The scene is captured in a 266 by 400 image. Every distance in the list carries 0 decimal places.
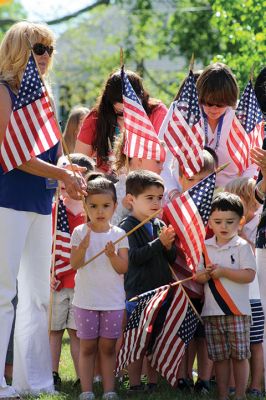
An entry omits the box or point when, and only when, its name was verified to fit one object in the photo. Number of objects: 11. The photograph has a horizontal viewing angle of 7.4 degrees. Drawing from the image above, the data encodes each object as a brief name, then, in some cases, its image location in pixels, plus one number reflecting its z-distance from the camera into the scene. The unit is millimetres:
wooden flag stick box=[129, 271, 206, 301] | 14432
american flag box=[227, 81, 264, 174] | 16297
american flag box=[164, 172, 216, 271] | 14269
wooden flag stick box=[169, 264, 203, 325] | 14616
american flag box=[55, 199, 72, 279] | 15986
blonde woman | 13943
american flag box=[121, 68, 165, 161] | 15667
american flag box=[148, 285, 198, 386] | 14782
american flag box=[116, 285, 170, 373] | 14704
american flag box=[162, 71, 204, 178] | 15139
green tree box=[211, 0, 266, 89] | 24530
